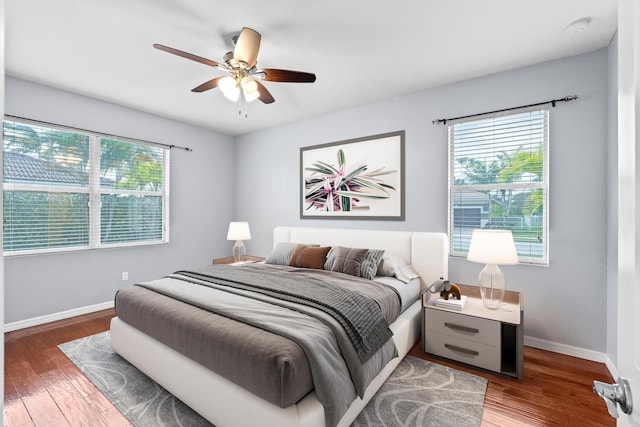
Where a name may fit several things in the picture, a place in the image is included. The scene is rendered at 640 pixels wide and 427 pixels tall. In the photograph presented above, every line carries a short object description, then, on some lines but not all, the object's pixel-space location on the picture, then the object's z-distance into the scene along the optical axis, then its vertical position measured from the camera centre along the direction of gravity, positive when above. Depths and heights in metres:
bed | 1.48 -0.97
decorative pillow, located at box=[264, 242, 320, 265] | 3.59 -0.51
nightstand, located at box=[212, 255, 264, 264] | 4.38 -0.71
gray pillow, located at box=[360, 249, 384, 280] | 2.94 -0.50
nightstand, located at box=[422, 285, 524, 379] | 2.27 -0.96
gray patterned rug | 1.81 -1.24
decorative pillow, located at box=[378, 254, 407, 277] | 3.05 -0.53
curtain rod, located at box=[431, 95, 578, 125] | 2.61 +1.03
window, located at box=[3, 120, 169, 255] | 3.13 +0.25
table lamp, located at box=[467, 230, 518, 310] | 2.40 -0.34
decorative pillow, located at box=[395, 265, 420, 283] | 3.00 -0.62
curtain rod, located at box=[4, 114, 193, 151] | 3.12 +0.96
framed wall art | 3.58 +0.46
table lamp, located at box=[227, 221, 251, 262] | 4.28 -0.33
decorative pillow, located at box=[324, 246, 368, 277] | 3.04 -0.49
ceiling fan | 2.15 +1.09
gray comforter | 1.58 -0.65
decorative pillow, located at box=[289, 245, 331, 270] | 3.30 -0.50
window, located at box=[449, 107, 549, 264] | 2.77 +0.37
